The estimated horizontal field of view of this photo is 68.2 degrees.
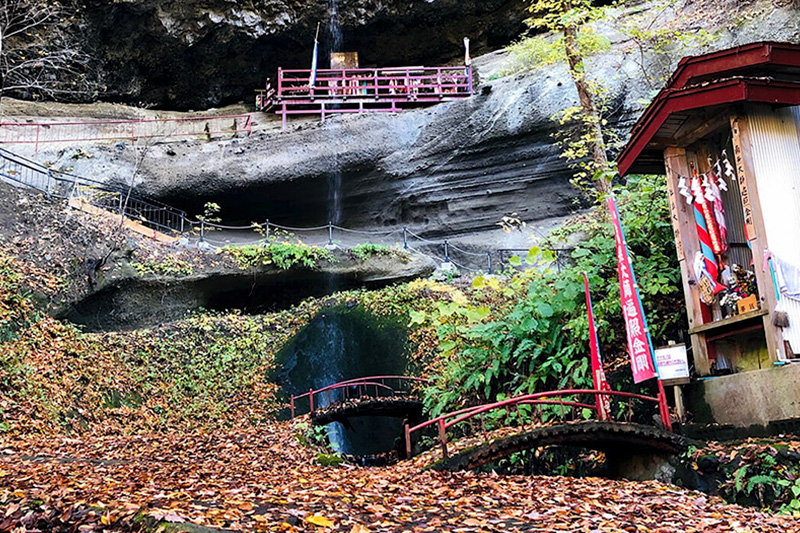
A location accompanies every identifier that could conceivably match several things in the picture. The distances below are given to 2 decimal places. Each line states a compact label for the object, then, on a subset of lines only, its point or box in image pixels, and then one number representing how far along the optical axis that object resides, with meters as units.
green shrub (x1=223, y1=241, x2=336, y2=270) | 19.75
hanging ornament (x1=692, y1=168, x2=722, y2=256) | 8.24
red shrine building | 7.11
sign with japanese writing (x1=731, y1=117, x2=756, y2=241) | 7.53
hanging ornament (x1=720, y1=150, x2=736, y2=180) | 8.01
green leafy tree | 13.02
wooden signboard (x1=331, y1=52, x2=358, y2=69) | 28.09
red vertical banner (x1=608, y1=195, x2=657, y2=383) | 7.87
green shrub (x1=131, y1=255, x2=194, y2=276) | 17.97
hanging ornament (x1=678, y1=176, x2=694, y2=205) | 8.68
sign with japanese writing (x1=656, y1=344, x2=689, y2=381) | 8.09
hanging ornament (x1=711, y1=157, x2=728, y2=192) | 8.31
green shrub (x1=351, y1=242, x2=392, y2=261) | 20.92
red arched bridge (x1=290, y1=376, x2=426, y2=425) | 13.96
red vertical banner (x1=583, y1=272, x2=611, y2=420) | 8.30
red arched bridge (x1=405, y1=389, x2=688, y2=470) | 7.64
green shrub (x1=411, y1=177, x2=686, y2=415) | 9.48
